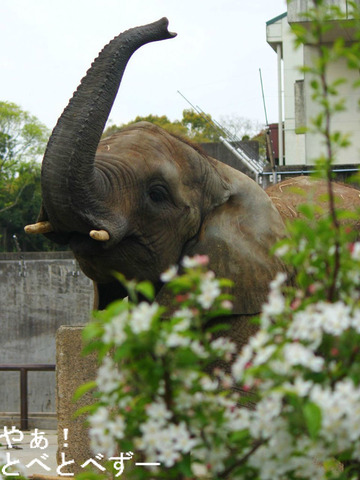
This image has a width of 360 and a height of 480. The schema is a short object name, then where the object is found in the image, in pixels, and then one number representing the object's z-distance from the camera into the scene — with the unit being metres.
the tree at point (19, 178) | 42.99
